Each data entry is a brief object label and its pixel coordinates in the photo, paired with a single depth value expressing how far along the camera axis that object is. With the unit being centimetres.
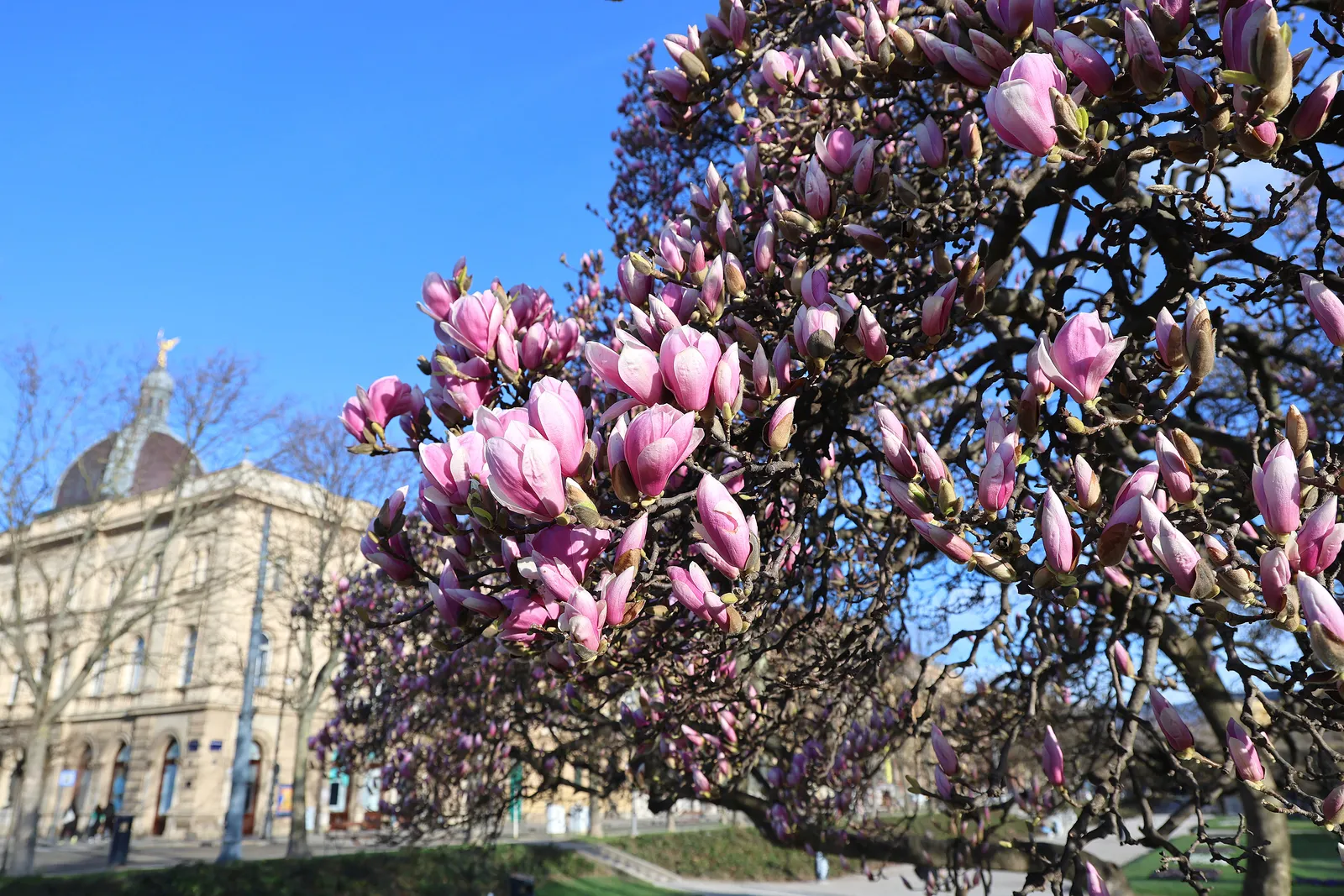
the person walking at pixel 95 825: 2764
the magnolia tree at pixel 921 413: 192
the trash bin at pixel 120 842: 1856
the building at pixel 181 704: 2762
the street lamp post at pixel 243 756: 1678
